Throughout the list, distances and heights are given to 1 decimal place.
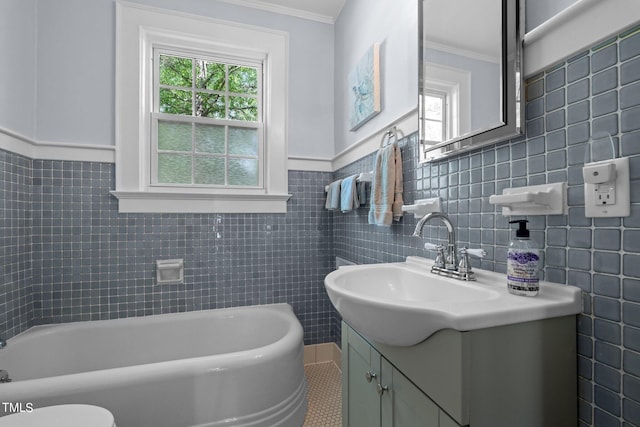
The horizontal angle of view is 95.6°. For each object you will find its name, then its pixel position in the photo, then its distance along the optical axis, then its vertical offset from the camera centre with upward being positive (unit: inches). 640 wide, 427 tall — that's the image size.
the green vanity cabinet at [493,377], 22.8 -13.9
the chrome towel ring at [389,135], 57.1 +16.1
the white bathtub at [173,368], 45.9 -29.9
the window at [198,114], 74.5 +28.5
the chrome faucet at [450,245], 39.0 -4.2
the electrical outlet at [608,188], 23.6 +2.2
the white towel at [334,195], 76.7 +5.0
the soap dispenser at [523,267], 27.5 -5.1
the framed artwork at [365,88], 64.4 +30.1
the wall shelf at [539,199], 28.2 +1.4
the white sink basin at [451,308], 23.3 -8.4
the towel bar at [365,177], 64.5 +8.4
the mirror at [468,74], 33.3 +18.9
